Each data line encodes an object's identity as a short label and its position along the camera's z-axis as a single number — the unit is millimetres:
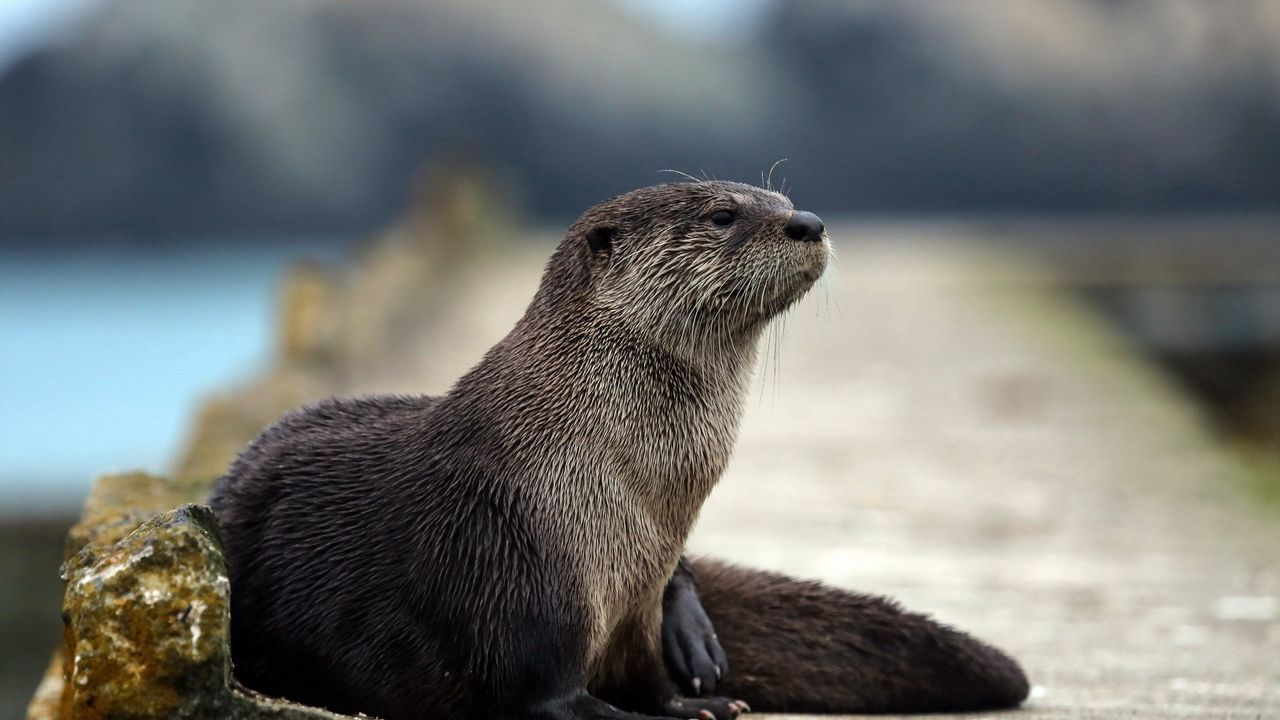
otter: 6902
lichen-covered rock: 6145
